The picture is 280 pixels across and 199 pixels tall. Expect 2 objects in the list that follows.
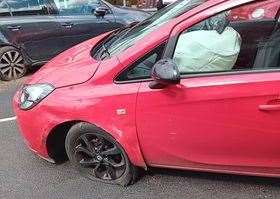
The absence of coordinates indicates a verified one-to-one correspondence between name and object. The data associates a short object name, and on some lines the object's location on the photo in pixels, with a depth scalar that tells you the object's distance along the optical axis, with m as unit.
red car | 1.85
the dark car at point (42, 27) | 4.35
